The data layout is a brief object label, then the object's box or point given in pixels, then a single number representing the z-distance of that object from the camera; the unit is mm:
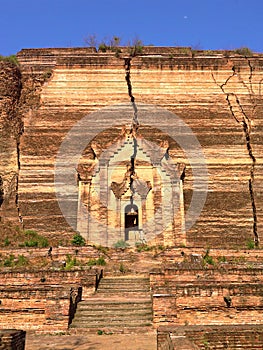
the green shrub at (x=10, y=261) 12941
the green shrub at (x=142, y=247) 15285
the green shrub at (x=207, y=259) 12823
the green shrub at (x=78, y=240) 15644
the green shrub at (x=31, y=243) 15050
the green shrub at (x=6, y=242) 15430
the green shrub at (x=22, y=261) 13133
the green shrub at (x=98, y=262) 13049
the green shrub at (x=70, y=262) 12423
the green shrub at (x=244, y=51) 21797
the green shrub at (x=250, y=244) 15964
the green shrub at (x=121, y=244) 15771
